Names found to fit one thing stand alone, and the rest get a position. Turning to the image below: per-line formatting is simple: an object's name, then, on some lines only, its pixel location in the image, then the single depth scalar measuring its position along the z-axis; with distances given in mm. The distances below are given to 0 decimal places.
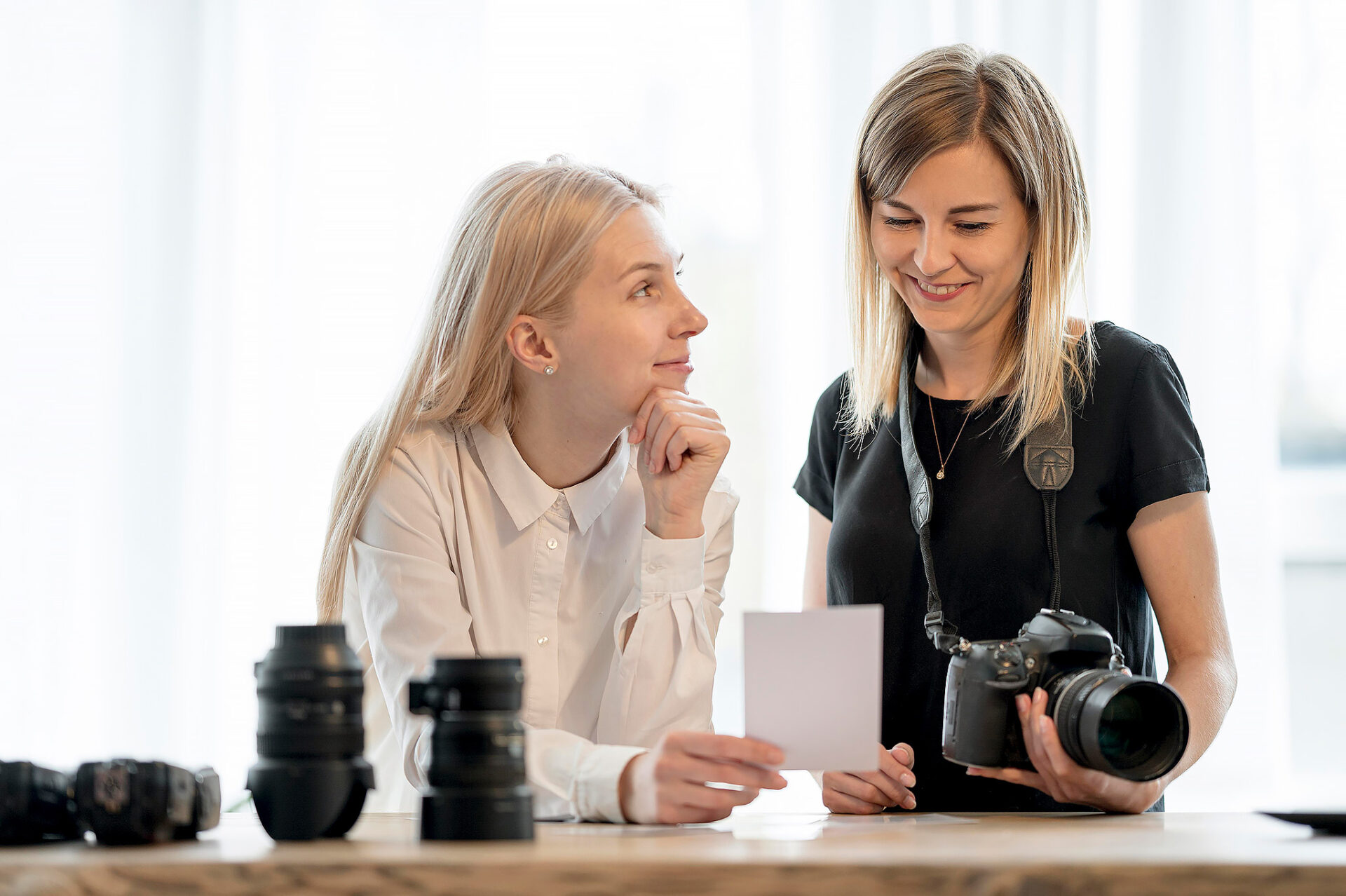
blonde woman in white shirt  2312
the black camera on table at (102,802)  1873
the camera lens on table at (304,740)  1888
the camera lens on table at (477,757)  1870
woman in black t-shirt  2310
